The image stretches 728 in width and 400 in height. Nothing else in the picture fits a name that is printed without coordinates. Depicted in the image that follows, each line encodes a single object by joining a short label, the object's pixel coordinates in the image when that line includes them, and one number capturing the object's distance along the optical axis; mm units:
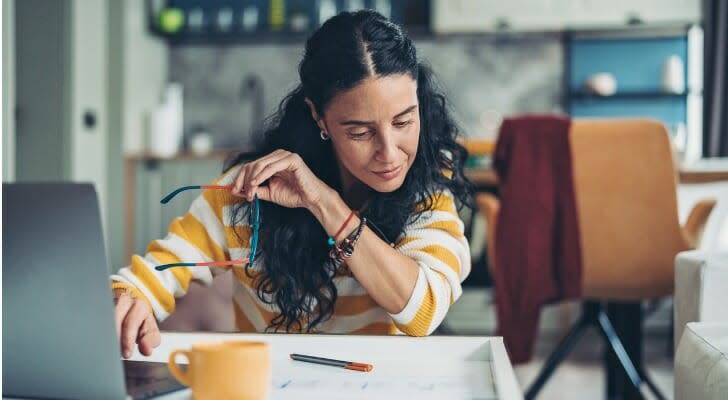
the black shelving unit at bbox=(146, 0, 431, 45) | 4391
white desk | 778
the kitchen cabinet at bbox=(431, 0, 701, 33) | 3920
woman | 1102
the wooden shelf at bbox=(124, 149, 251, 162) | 4086
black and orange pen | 866
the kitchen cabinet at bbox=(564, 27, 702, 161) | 4164
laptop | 624
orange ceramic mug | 672
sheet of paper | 771
